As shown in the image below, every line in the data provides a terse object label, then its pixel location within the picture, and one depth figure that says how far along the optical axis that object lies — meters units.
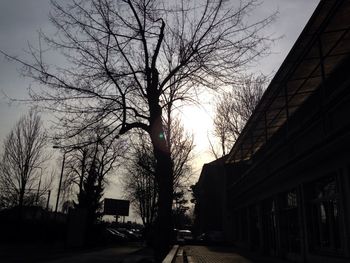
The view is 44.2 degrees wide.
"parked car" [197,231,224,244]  37.91
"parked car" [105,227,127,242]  45.19
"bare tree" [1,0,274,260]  14.06
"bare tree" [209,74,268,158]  38.34
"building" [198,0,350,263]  11.77
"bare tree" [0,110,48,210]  38.28
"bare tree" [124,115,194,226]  34.16
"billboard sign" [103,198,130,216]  37.57
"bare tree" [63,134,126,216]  44.38
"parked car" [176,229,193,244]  52.47
